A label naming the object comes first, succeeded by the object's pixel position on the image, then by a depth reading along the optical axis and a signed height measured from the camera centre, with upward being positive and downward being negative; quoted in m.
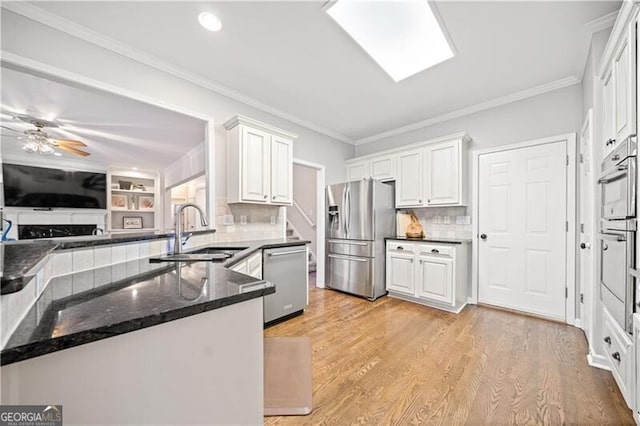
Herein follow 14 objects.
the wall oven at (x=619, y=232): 1.24 -0.10
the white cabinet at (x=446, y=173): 3.19 +0.52
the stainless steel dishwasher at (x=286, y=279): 2.56 -0.72
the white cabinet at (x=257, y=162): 2.70 +0.57
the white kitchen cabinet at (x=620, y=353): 1.19 -0.74
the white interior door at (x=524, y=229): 2.72 -0.18
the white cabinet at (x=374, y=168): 3.84 +0.72
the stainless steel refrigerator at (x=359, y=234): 3.52 -0.31
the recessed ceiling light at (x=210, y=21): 1.86 +1.44
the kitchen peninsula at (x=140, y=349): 0.55 -0.35
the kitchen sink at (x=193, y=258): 1.52 -0.29
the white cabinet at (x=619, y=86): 1.26 +0.72
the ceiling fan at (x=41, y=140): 1.78 +0.53
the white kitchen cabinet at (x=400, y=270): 3.36 -0.78
